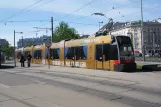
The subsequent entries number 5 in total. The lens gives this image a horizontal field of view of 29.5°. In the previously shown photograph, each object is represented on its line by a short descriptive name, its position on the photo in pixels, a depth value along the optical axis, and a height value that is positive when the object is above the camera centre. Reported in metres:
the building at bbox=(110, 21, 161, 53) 124.81 +10.02
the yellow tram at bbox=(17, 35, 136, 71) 23.42 +0.38
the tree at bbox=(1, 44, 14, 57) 113.38 +3.99
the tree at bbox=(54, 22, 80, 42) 80.96 +6.89
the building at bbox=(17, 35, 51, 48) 166.88 +9.77
